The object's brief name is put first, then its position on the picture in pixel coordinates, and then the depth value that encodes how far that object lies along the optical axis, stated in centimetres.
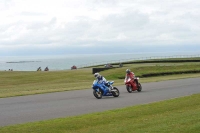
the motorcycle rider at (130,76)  2316
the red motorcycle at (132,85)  2291
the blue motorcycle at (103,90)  1986
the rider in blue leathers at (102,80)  1970
